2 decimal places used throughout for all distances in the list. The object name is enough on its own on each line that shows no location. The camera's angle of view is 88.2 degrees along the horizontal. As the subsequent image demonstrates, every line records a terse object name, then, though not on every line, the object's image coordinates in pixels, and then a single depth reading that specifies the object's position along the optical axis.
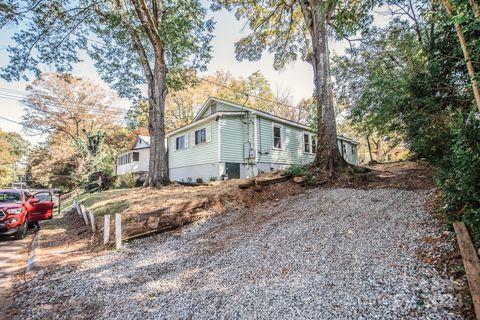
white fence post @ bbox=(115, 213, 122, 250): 5.71
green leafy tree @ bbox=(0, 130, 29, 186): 29.45
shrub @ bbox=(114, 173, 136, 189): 20.84
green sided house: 14.21
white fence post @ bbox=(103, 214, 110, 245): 5.94
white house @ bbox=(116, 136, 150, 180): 26.95
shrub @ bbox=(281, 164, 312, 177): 8.68
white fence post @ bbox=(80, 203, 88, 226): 8.65
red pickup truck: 7.39
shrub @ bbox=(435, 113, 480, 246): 2.68
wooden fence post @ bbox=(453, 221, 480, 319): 2.13
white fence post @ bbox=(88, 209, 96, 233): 7.36
